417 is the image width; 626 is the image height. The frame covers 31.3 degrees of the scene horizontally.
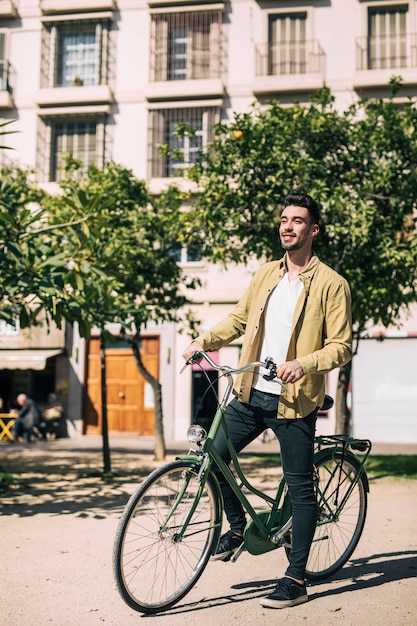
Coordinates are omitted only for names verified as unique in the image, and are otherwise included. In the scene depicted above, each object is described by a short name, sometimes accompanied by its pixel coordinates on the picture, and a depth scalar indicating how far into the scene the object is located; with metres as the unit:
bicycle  3.49
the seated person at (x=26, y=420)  19.89
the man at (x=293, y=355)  3.78
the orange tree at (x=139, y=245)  9.53
